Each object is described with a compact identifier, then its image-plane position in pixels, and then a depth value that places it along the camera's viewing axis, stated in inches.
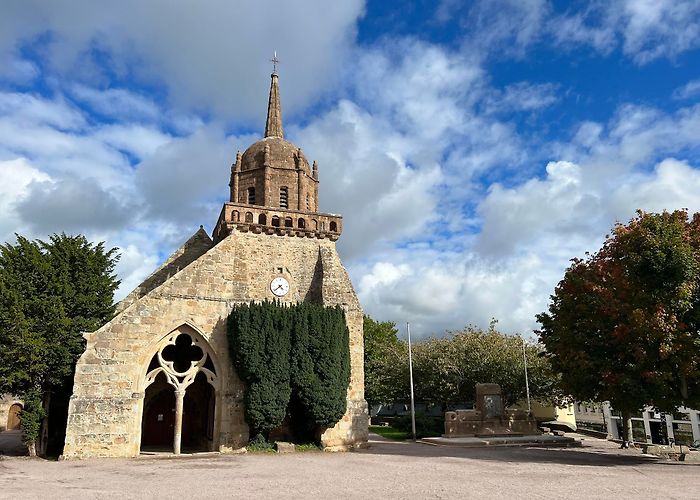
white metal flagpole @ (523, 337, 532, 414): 1150.1
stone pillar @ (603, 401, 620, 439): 1456.7
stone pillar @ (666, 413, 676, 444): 1300.4
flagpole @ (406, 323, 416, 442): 1048.5
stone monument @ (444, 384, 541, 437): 991.6
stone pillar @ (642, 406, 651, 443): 1417.3
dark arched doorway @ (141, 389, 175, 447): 912.3
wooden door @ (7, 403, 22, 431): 1376.7
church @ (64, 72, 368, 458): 697.0
